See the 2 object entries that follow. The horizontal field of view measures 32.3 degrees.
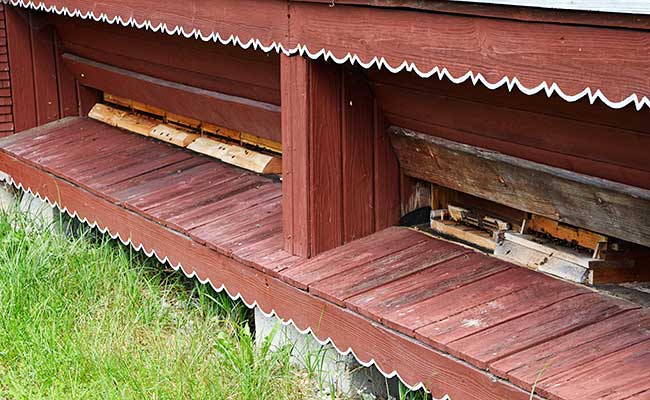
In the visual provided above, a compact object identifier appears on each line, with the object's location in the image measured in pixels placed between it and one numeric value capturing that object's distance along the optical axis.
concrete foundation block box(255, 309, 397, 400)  4.32
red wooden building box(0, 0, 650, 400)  3.23
